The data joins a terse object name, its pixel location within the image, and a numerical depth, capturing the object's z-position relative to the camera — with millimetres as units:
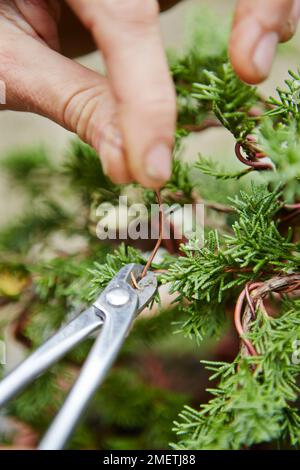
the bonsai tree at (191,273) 389
